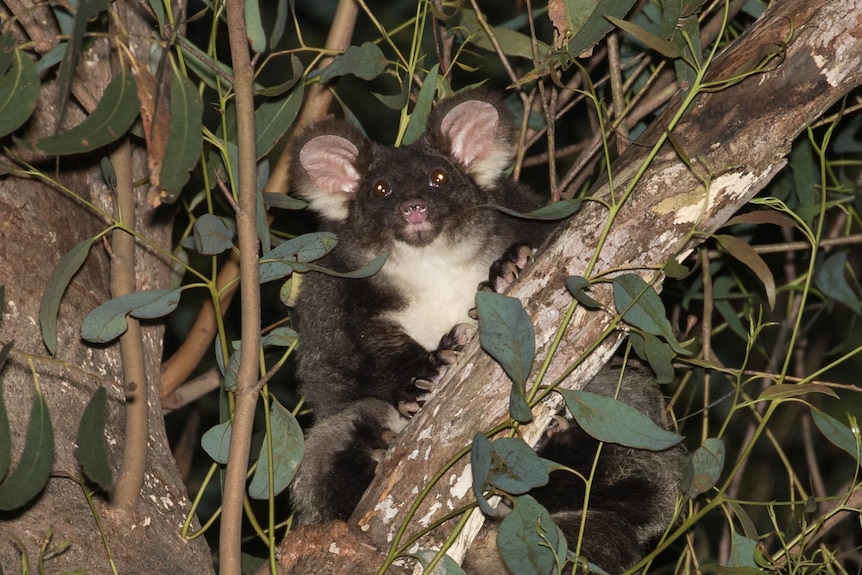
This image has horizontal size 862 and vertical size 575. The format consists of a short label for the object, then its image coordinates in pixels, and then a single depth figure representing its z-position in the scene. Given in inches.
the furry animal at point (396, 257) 294.7
